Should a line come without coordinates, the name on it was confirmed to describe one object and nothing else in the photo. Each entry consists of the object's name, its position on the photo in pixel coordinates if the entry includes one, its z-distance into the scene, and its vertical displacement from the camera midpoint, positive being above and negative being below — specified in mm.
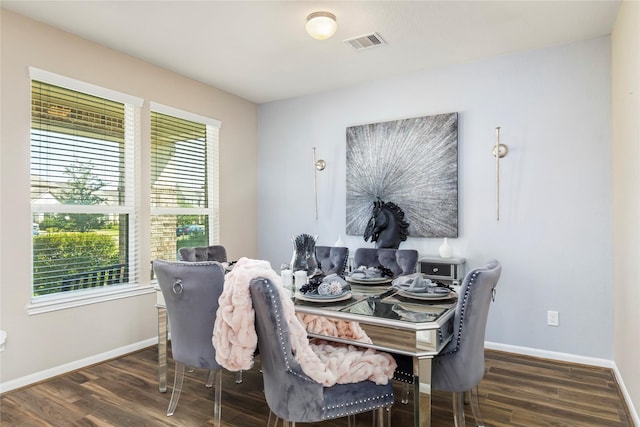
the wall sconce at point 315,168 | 4551 +550
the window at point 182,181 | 3883 +371
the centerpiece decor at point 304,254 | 2422 -257
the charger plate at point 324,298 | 1985 -440
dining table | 1647 -484
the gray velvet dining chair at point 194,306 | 2113 -516
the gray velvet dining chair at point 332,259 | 3207 -383
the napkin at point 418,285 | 2105 -414
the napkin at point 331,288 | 2033 -398
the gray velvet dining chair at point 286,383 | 1588 -721
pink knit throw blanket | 1634 -573
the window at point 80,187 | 2992 +243
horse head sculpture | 3840 -127
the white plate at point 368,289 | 2283 -469
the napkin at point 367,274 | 2551 -408
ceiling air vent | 3134 +1450
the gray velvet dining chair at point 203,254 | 3267 -353
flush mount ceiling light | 2721 +1360
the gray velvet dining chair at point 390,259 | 2957 -365
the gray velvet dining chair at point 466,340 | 1821 -620
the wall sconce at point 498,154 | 3488 +539
